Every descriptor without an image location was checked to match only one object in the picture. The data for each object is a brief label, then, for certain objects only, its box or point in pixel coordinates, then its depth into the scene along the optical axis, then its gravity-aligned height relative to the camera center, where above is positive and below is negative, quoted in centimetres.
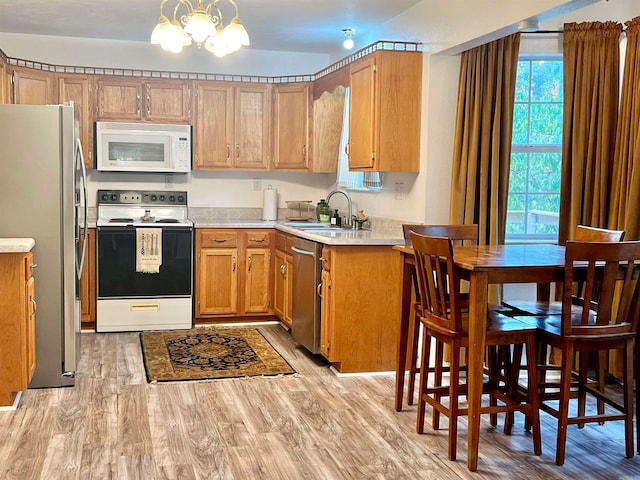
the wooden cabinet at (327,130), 607 +47
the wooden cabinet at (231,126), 636 +49
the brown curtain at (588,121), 448 +44
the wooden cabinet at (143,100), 611 +68
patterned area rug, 463 -123
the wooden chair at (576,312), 356 -61
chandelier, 348 +73
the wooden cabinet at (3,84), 538 +69
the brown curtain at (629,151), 415 +24
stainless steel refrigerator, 411 -19
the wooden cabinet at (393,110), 471 +50
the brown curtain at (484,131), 458 +37
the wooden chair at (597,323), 303 -59
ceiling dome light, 575 +123
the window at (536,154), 517 +26
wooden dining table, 308 -40
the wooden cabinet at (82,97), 602 +67
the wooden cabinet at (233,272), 610 -77
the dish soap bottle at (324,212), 632 -24
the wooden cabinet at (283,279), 571 -79
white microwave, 611 +27
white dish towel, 582 -56
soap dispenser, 599 -30
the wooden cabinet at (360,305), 457 -77
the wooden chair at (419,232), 371 -28
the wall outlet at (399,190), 509 -3
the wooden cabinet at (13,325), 378 -79
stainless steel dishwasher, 484 -77
